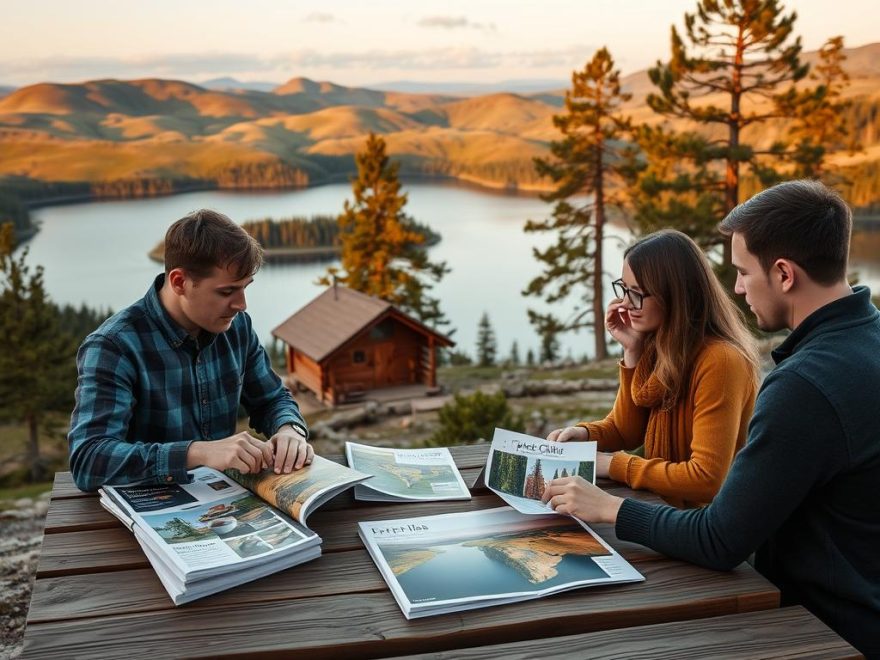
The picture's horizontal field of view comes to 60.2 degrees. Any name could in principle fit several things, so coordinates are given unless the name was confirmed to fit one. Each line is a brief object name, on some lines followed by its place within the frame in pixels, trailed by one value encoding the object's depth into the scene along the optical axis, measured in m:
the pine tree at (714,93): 16.69
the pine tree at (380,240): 23.39
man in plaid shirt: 2.41
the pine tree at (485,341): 45.16
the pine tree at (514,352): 48.41
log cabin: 18.69
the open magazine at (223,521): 1.83
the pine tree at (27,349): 20.05
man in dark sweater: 1.83
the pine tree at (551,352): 41.67
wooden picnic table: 1.63
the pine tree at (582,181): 21.41
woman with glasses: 2.53
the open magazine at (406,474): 2.46
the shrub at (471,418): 9.58
